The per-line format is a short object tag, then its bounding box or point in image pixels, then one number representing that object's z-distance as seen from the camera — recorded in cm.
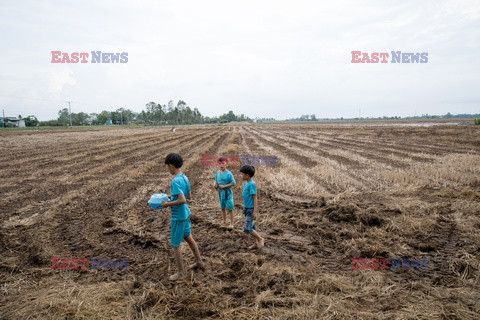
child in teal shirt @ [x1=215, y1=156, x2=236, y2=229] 511
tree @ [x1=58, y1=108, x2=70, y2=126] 14212
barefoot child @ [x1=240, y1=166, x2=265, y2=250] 441
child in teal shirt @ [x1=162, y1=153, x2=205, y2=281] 345
